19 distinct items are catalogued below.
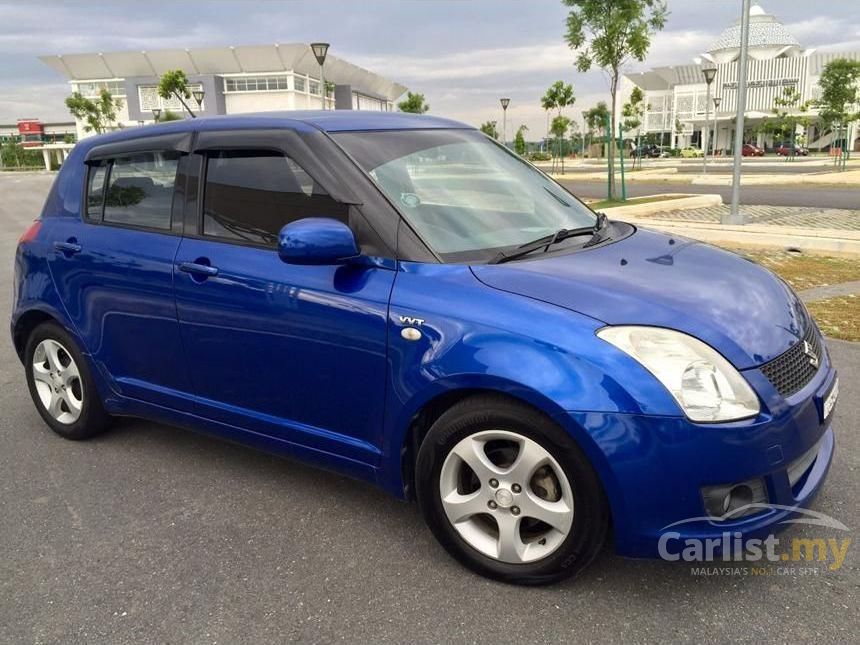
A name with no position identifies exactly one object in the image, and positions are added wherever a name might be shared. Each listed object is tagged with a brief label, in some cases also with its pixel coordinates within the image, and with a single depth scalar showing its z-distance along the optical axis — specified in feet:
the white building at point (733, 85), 284.82
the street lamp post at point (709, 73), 87.15
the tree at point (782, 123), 175.63
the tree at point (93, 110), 245.24
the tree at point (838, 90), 114.62
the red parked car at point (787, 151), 216.10
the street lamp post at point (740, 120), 39.47
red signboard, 415.23
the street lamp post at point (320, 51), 62.80
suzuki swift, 7.68
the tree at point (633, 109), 168.66
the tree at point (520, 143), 165.81
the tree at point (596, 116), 206.28
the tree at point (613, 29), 56.34
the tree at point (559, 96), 120.98
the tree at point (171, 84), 179.22
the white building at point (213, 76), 281.74
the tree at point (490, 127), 226.32
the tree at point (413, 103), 201.97
